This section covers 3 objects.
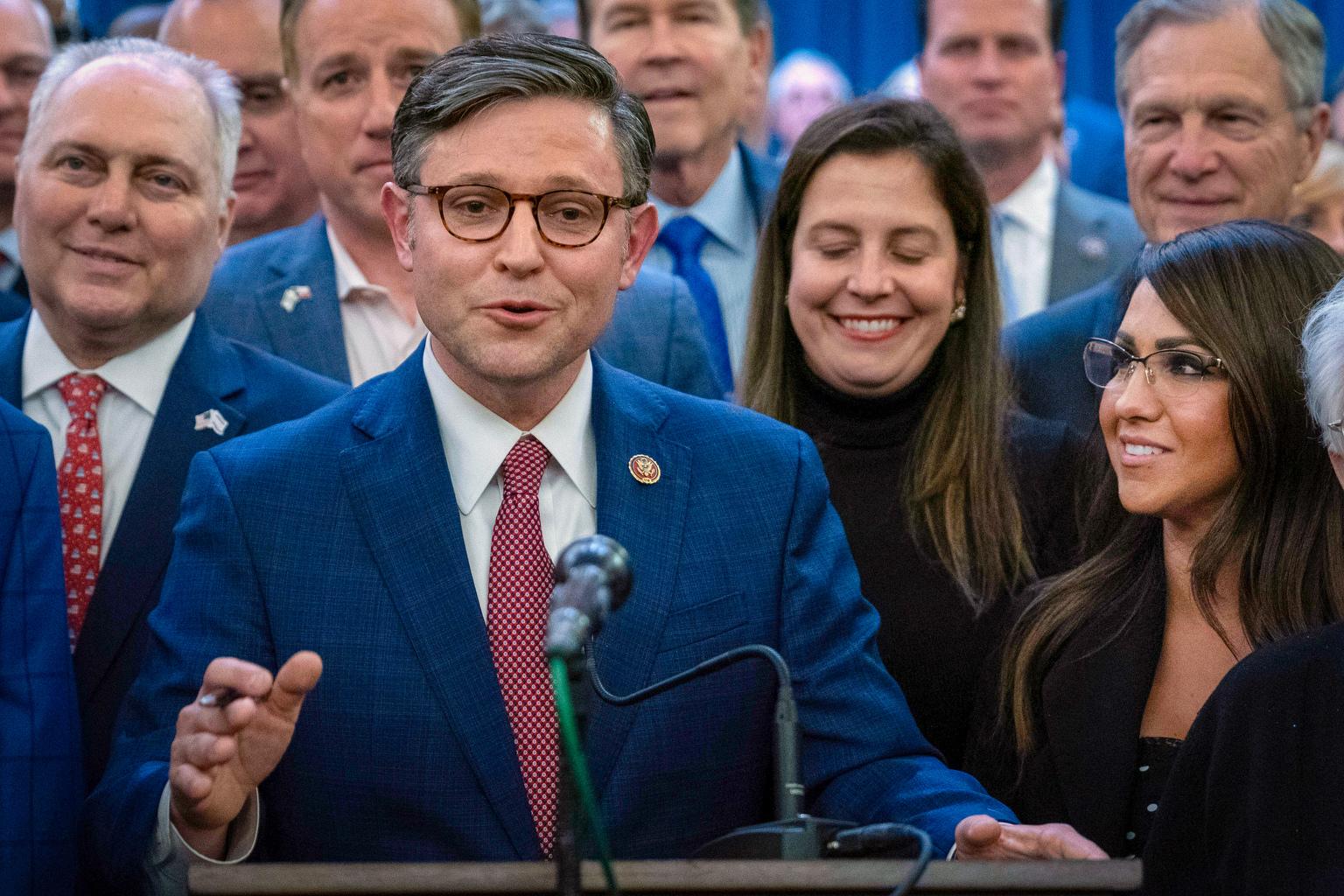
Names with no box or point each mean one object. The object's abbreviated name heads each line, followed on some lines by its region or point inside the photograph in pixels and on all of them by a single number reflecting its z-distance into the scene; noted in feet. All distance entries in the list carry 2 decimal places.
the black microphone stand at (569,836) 12.07
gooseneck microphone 11.11
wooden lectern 12.34
